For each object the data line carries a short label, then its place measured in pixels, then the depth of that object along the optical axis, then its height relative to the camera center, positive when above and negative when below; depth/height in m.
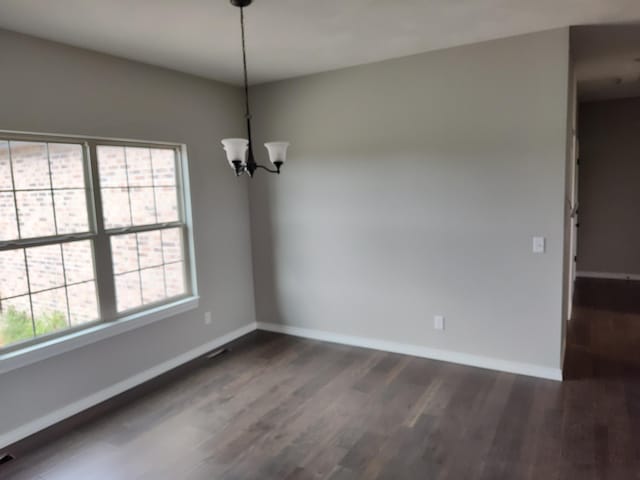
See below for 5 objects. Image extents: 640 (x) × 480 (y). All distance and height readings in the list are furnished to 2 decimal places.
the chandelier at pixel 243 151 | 2.48 +0.27
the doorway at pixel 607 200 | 5.28 -0.30
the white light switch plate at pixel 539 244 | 3.42 -0.48
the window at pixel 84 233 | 2.93 -0.22
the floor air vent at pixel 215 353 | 4.25 -1.54
